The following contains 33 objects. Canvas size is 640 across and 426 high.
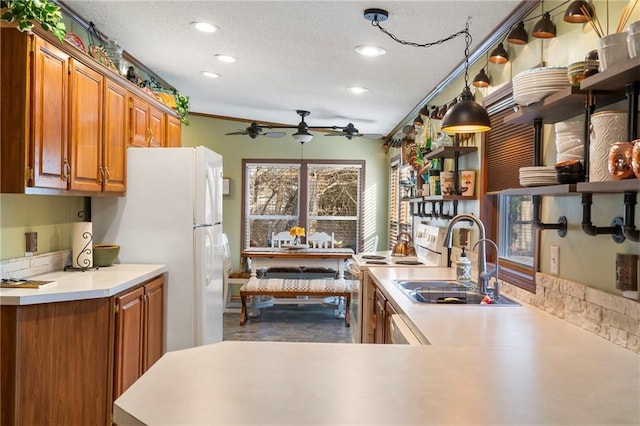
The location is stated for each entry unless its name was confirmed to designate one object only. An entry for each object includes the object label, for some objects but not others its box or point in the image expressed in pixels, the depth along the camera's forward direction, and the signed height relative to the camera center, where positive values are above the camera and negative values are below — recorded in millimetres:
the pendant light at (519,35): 2319 +871
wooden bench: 5203 -846
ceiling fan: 5375 +935
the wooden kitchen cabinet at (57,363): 2182 -754
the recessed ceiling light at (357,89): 4295 +1125
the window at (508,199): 2439 +85
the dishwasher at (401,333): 1817 -483
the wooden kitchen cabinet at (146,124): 3520 +686
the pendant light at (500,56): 2564 +851
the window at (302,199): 6852 +183
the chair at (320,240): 6445 -376
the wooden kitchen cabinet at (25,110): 2264 +482
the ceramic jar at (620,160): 1299 +151
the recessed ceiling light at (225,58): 3818 +1242
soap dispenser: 2828 -335
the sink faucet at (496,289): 2367 -374
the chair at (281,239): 6418 -364
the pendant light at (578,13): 1753 +745
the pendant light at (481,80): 2820 +790
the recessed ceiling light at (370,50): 3149 +1090
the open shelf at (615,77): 1263 +393
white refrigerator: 3422 -100
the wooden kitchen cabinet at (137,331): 2680 -751
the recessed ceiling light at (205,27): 3138 +1229
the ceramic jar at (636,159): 1236 +147
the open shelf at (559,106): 1562 +396
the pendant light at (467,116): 2158 +445
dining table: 5449 -530
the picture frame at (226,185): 6695 +370
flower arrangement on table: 6043 -253
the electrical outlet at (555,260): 2027 -198
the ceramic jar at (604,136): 1456 +242
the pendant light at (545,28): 2049 +803
